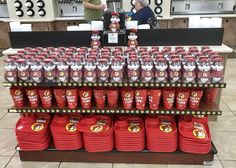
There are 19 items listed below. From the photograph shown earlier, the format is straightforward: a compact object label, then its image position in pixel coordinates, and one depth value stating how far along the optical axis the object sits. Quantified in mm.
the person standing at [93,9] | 3395
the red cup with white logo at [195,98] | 1816
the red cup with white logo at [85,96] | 1845
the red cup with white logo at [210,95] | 1929
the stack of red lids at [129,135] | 1924
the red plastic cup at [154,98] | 1808
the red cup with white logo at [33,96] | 1883
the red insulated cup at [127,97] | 1823
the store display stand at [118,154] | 1845
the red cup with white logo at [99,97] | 1840
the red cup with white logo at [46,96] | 1871
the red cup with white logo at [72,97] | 1843
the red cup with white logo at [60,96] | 1858
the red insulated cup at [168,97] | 1813
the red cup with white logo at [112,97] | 1840
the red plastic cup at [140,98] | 1810
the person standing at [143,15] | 3198
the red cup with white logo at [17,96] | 1895
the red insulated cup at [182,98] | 1813
